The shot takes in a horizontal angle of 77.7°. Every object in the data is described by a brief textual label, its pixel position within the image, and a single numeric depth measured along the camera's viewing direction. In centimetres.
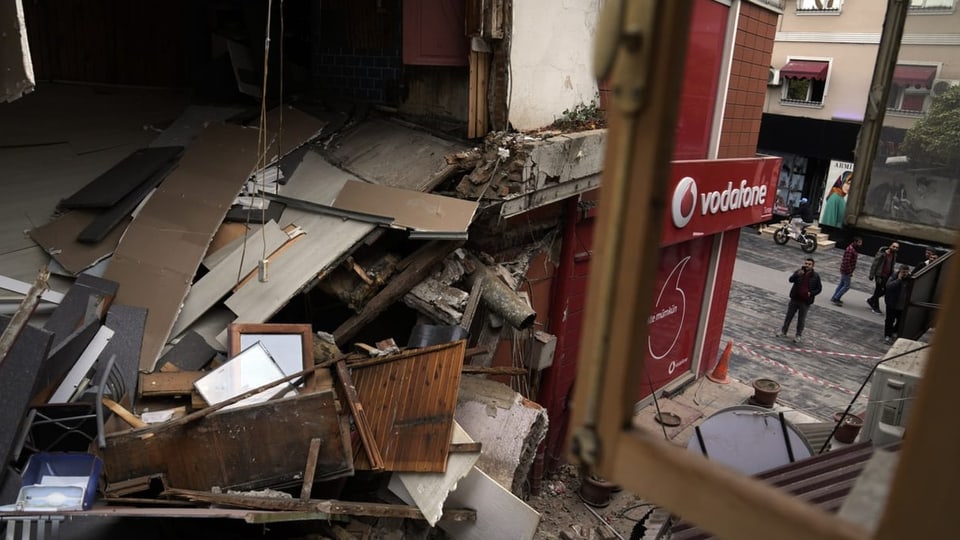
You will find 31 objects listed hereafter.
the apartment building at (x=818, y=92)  2009
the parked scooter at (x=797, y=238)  2075
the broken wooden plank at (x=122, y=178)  632
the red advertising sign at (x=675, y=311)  1025
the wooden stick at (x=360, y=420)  499
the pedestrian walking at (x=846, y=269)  1451
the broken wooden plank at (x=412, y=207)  604
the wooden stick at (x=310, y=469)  435
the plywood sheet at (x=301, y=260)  553
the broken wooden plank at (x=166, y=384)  495
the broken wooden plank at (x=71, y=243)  574
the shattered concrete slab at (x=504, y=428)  568
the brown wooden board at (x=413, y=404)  507
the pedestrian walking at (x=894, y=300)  1314
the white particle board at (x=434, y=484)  489
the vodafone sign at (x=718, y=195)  895
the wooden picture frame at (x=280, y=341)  524
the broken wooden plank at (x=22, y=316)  415
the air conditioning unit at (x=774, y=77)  2219
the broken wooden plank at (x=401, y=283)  606
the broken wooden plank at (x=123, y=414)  452
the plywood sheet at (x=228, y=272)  563
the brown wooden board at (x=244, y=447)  434
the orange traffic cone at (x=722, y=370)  1182
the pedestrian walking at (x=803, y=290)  1275
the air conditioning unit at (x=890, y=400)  477
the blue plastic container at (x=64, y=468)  395
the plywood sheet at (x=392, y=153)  673
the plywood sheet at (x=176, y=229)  556
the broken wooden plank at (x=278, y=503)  419
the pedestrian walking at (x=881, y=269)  1453
